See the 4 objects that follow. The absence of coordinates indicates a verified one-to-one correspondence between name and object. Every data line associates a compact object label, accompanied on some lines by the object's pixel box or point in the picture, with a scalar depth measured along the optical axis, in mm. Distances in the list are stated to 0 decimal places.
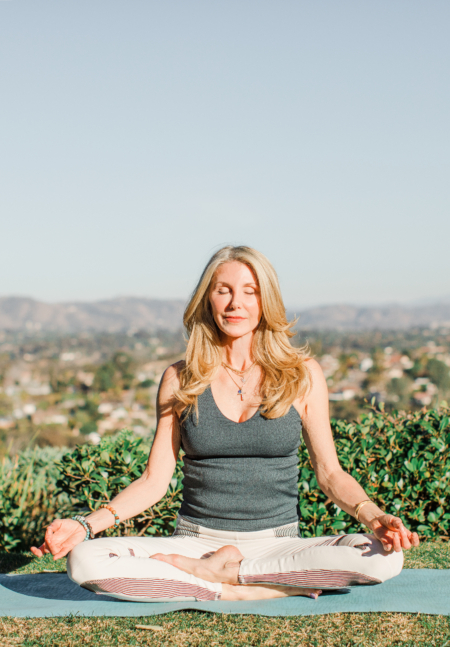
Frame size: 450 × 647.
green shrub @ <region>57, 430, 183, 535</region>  3789
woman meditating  2467
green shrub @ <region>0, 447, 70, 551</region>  4223
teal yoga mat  2527
